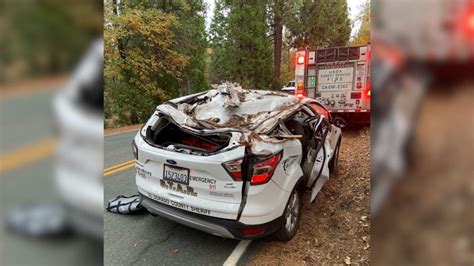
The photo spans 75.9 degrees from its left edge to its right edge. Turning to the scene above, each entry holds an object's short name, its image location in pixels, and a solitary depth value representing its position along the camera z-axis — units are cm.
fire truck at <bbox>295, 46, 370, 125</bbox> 481
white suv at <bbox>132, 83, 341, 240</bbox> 246
